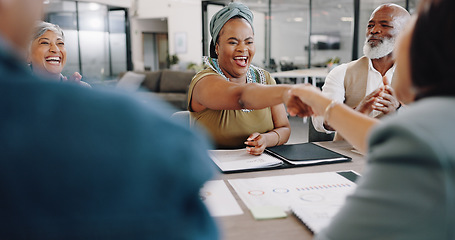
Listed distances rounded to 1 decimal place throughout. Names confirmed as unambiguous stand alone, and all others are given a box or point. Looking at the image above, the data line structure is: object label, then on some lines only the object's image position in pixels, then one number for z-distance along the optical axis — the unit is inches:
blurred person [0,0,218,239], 16.3
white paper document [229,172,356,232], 42.4
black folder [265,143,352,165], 65.3
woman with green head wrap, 75.8
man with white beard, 99.3
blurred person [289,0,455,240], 21.0
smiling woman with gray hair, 89.2
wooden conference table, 38.1
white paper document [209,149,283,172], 62.2
